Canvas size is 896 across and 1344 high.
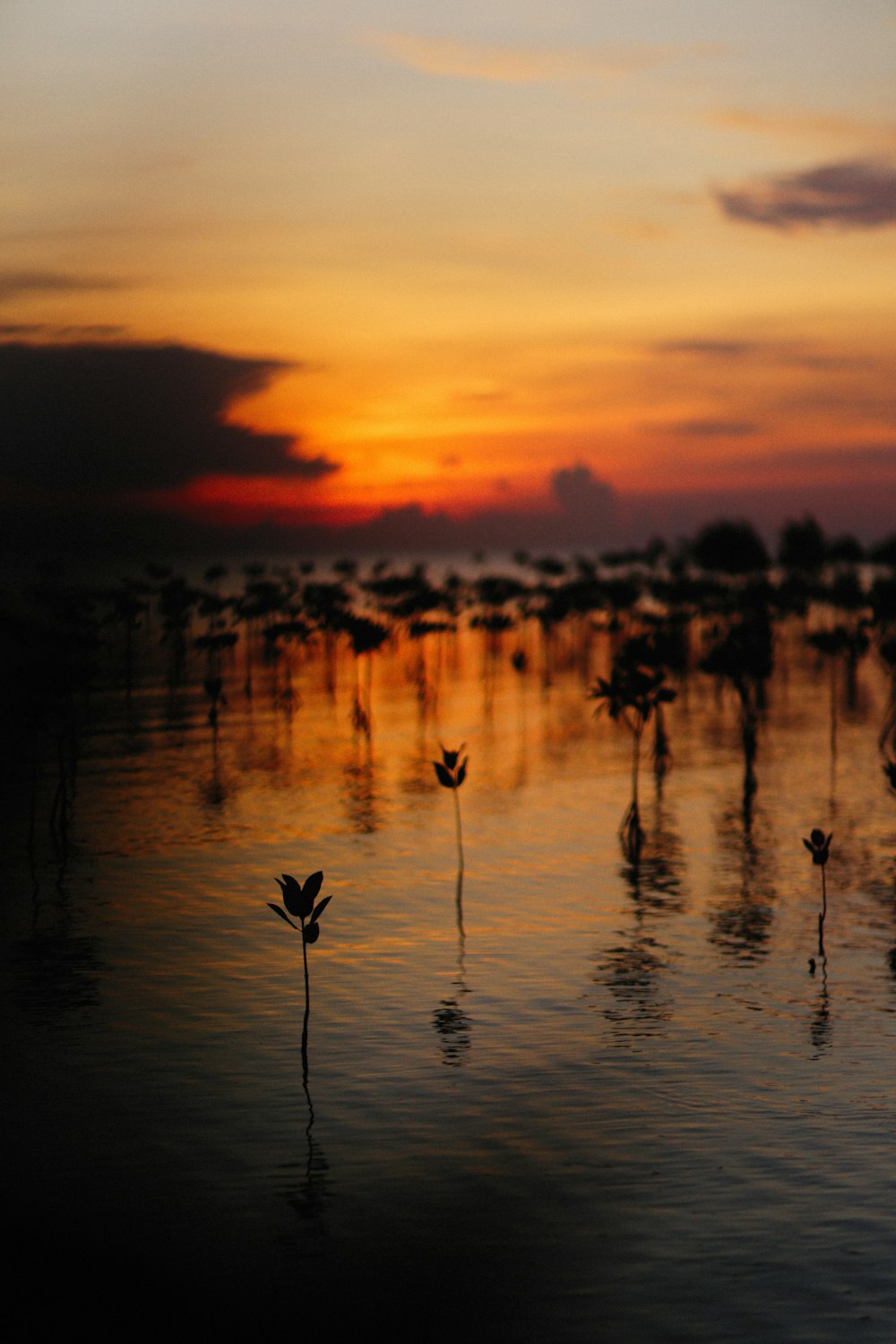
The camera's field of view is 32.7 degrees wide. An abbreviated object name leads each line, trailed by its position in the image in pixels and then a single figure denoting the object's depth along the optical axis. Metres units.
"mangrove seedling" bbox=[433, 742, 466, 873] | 20.28
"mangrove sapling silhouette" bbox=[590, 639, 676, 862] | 24.39
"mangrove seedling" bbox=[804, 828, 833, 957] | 18.52
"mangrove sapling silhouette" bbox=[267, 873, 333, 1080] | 14.06
